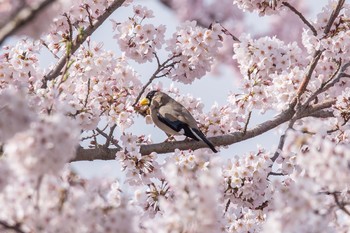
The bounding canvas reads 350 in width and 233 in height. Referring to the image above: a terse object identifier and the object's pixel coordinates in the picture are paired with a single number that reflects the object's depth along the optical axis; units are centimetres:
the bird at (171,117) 1642
